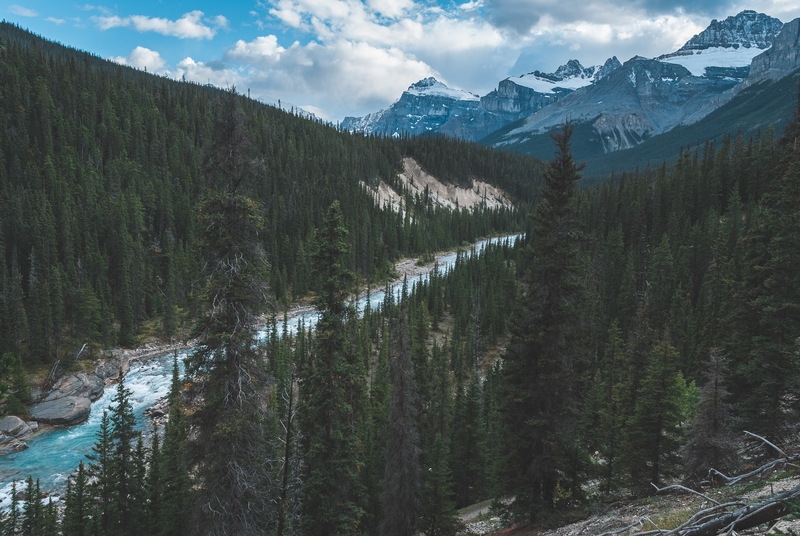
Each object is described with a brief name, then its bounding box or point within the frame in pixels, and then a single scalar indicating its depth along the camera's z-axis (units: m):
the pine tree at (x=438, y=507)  25.70
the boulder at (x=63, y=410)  49.62
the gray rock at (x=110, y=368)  61.50
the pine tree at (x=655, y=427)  20.98
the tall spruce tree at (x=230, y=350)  13.91
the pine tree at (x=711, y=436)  17.20
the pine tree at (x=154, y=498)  26.97
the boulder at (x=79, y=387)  54.32
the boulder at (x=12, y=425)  45.78
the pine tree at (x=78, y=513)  25.28
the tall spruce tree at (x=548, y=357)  18.25
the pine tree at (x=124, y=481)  26.61
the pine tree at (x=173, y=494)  25.25
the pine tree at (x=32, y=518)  25.95
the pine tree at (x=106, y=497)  26.30
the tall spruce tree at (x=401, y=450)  24.69
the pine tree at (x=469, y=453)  36.12
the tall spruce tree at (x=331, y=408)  19.22
